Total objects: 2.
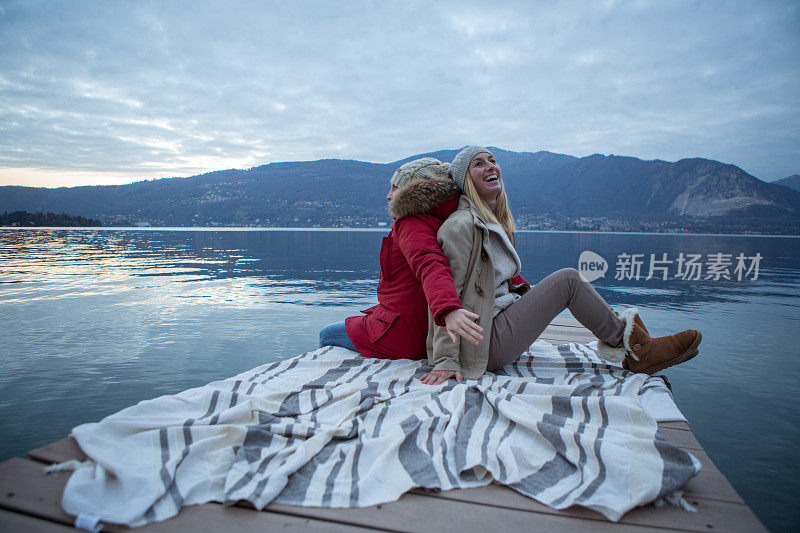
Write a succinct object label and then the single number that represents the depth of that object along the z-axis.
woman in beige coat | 2.96
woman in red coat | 2.81
